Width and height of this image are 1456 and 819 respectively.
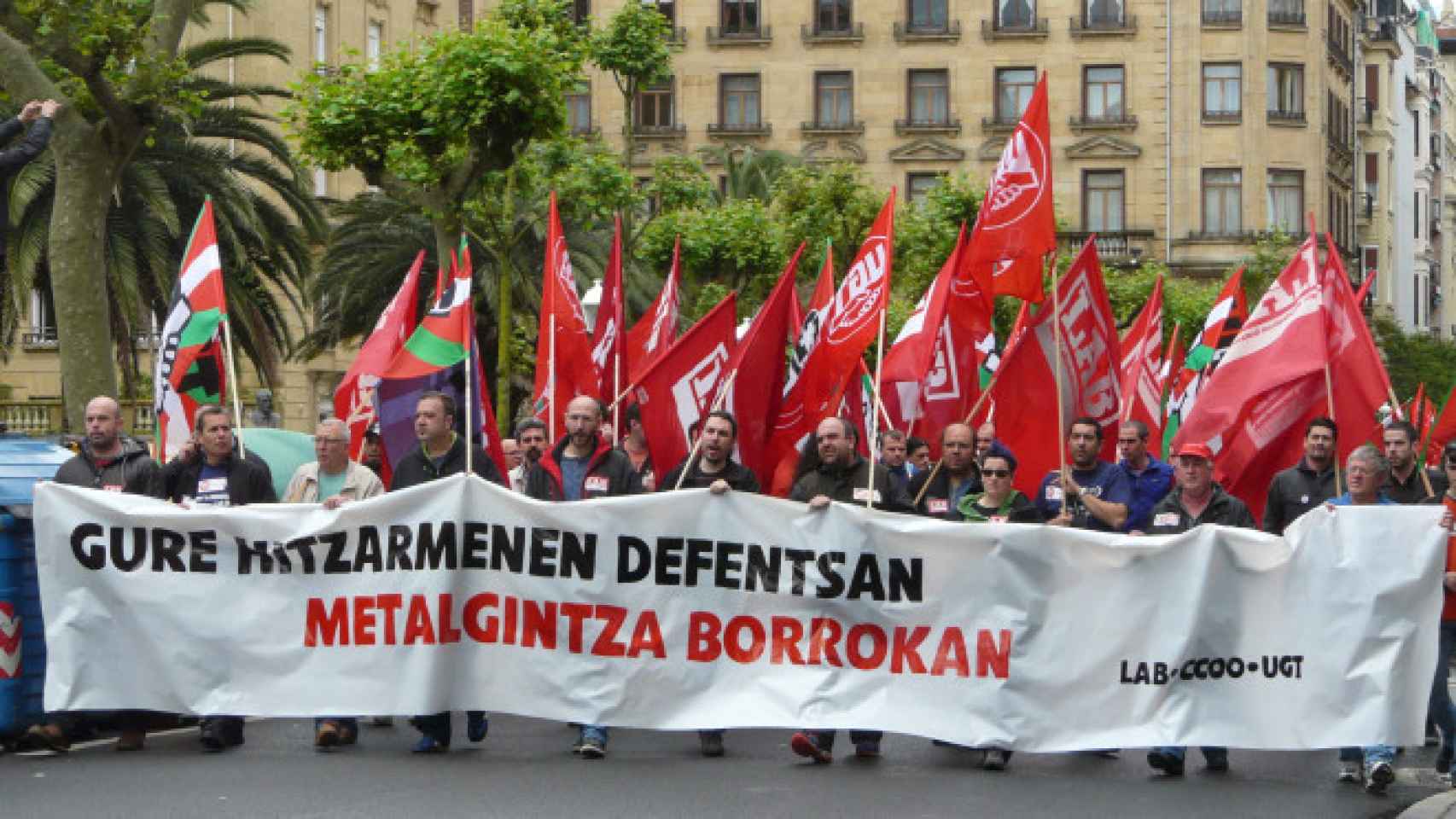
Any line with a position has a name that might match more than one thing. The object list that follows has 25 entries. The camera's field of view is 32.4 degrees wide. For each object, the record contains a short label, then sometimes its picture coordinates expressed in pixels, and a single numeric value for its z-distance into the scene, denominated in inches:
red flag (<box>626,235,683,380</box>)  756.0
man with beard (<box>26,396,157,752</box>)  487.2
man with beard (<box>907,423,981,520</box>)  517.3
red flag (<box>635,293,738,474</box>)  610.5
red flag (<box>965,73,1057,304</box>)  528.7
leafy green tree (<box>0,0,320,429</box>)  790.5
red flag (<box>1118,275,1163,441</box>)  770.8
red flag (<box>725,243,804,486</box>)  558.9
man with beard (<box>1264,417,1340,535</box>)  507.5
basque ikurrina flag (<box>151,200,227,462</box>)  543.5
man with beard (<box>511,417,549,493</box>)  565.0
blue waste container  450.3
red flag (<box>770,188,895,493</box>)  558.6
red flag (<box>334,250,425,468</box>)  639.8
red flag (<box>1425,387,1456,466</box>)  724.7
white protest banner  440.5
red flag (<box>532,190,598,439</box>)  686.5
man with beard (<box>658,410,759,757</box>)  482.3
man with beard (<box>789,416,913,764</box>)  474.9
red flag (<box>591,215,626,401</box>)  716.0
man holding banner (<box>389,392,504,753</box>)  487.8
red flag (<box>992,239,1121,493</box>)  560.7
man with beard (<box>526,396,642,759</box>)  501.7
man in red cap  465.1
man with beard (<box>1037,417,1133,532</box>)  489.7
